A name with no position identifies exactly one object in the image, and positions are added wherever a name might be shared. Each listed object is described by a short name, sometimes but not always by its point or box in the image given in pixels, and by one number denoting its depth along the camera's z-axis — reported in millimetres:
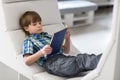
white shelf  7588
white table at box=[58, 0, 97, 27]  5558
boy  2393
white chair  2583
